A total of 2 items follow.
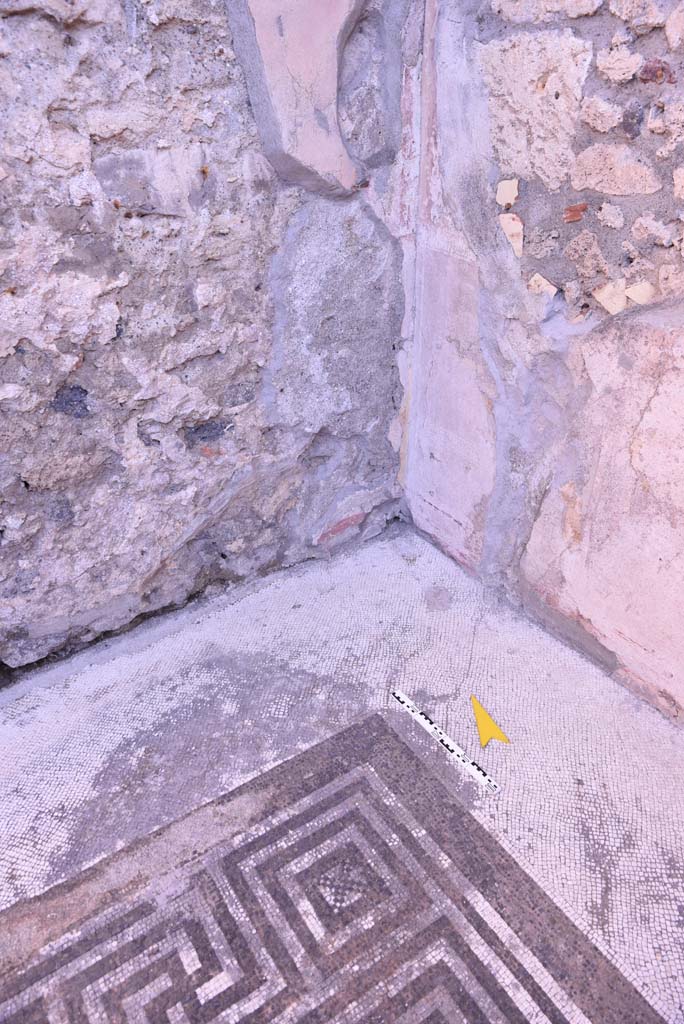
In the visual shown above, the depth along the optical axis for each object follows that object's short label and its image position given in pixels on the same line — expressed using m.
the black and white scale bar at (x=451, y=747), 1.39
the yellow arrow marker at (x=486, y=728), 1.46
